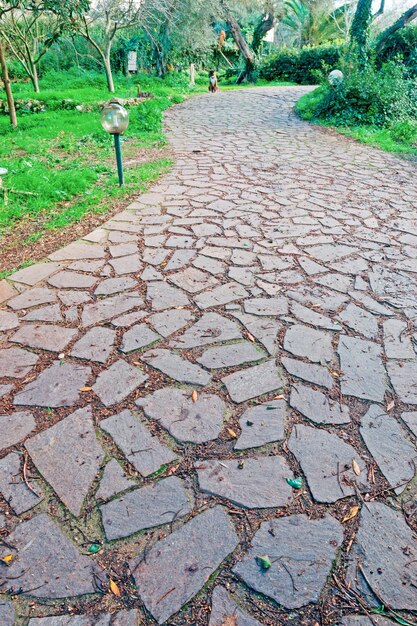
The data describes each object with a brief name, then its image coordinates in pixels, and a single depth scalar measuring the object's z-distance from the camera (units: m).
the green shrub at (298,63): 19.19
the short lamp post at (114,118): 4.99
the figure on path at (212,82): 15.89
